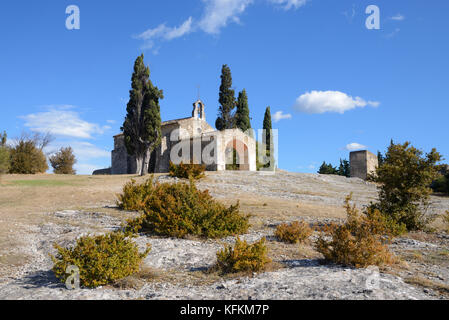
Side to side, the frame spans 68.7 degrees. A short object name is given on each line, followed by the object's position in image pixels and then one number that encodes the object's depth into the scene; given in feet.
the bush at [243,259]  17.87
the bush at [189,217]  26.03
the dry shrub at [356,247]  17.92
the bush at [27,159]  97.45
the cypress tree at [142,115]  101.35
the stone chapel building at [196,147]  101.04
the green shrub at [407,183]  33.86
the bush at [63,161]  140.61
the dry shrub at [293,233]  25.22
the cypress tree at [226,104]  143.95
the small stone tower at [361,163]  120.92
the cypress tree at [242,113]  148.15
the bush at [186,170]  69.56
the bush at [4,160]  83.46
